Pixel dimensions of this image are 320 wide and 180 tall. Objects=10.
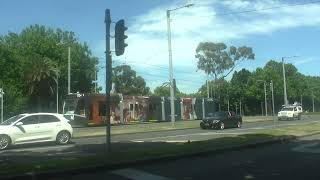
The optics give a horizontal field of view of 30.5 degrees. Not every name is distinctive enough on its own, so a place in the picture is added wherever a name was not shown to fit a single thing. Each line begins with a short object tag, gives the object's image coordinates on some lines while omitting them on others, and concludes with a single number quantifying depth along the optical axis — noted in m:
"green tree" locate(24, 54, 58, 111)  68.88
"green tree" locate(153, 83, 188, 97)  150.25
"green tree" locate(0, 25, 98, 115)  68.81
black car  42.91
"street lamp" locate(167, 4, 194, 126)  45.52
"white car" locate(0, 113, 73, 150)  24.28
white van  65.06
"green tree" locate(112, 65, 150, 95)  122.50
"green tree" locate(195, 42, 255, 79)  105.19
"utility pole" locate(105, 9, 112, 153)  18.20
